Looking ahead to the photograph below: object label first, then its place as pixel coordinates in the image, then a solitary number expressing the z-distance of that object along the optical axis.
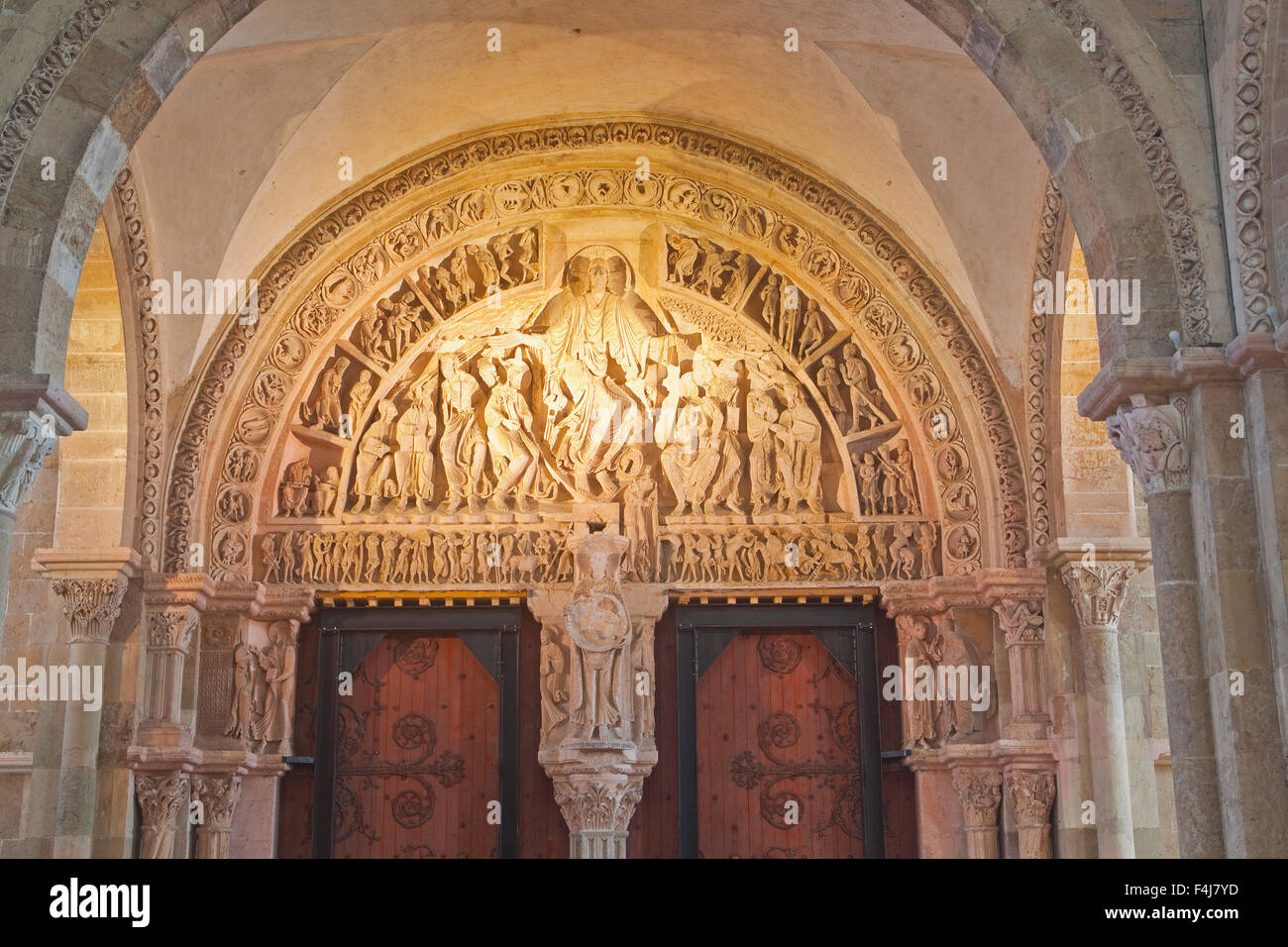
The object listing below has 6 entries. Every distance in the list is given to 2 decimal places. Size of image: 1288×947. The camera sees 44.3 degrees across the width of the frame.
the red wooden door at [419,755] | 10.89
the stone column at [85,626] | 9.68
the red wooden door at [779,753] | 10.91
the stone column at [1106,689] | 9.66
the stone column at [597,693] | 10.53
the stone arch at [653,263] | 10.89
